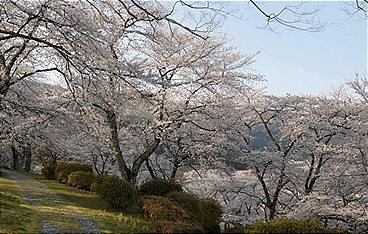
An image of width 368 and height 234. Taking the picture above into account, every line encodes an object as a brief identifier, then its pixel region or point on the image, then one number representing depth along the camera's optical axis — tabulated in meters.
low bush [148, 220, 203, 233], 4.96
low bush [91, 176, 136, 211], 11.11
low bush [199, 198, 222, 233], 9.63
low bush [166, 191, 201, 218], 9.25
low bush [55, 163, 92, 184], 18.36
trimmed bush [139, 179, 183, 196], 12.10
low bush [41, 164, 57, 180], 22.38
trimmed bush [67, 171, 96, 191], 15.23
